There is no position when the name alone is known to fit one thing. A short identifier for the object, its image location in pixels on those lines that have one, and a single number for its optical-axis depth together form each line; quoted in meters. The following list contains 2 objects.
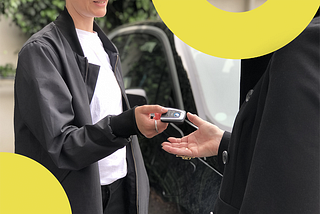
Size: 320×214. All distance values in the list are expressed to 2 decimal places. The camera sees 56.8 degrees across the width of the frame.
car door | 1.82
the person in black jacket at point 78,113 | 1.00
